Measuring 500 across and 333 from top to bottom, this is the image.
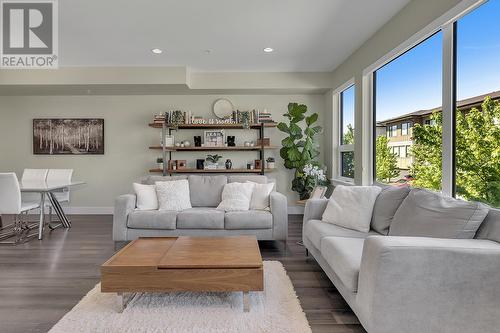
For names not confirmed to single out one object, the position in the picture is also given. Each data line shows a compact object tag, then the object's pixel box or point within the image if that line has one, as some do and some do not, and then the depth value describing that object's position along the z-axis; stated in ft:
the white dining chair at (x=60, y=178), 16.49
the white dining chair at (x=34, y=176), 16.85
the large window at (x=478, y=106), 7.27
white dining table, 13.50
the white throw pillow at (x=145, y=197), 13.05
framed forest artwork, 19.58
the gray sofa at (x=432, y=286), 5.32
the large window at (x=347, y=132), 16.29
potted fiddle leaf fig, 17.44
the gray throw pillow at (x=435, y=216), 6.34
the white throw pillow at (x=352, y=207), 9.68
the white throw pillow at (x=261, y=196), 13.10
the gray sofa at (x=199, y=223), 12.19
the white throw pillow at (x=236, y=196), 12.99
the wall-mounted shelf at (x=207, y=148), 18.52
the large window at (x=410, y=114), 9.52
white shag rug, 6.54
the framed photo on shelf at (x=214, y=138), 18.94
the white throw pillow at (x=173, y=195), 13.05
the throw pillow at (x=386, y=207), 9.06
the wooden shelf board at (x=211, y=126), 18.46
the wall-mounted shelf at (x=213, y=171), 18.47
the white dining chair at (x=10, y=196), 12.94
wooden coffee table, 7.07
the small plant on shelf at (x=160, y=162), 18.81
